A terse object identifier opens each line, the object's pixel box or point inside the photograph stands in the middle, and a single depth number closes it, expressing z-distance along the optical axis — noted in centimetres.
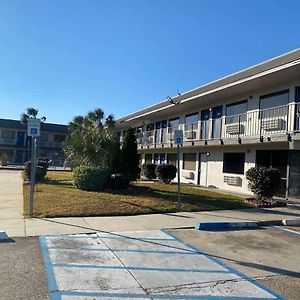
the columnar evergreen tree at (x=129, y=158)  1471
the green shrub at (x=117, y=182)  1339
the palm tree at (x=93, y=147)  1400
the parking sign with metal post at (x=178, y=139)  970
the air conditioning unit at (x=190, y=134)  1912
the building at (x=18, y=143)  4528
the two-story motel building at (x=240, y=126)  1266
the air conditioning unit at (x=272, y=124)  1290
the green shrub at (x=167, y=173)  1852
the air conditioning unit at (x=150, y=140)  2494
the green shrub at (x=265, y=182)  1137
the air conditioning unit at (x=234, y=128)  1514
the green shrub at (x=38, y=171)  1661
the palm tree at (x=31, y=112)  5378
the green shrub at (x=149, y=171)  2193
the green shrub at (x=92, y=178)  1318
